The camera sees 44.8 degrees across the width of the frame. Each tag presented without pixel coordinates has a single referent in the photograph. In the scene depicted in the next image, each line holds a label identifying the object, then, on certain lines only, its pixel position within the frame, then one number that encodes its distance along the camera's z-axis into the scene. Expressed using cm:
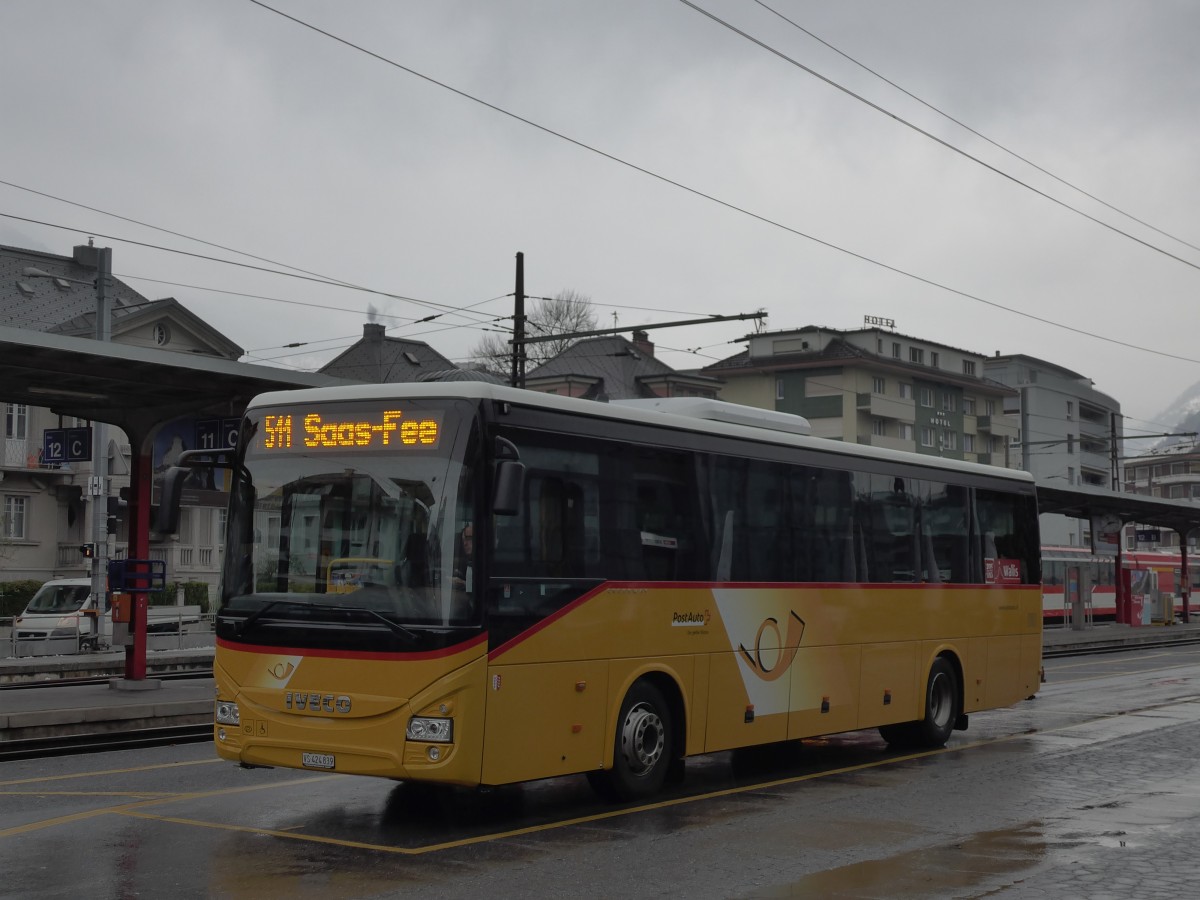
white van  3105
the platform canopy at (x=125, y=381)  1506
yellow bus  935
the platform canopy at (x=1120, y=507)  3888
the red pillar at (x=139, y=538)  1886
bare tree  7456
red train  5344
